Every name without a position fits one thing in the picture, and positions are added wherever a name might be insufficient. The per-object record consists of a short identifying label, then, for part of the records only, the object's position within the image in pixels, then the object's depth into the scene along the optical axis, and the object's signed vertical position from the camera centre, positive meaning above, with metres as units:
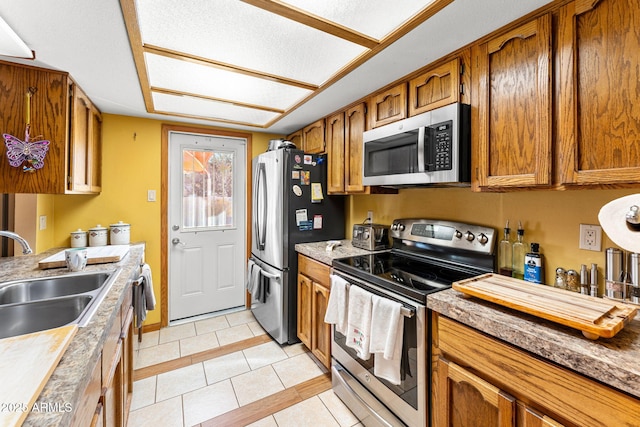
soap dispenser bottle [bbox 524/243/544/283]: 1.36 -0.26
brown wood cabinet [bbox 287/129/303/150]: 3.11 +0.87
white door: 2.89 -0.10
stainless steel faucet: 1.34 -0.12
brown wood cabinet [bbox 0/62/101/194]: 1.58 +0.55
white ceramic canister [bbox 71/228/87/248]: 2.32 -0.20
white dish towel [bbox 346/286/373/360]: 1.47 -0.59
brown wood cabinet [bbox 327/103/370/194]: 2.18 +0.53
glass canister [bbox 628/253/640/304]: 1.10 -0.26
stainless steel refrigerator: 2.40 -0.07
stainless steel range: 1.27 -0.37
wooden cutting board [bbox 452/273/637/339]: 0.84 -0.33
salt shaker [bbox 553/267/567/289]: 1.29 -0.30
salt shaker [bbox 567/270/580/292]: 1.26 -0.31
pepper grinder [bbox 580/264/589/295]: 1.23 -0.30
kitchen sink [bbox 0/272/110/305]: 1.36 -0.37
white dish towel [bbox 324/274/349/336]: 1.67 -0.55
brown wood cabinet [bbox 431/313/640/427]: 0.76 -0.56
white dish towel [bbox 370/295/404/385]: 1.31 -0.60
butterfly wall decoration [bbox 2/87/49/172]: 1.52 +0.37
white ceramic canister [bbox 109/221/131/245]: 2.44 -0.17
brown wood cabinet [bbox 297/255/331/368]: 2.02 -0.72
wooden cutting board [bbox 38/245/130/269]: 1.64 -0.27
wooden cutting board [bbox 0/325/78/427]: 0.55 -0.37
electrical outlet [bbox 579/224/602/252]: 1.22 -0.11
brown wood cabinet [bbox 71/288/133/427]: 0.82 -0.62
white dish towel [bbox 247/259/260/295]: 2.67 -0.61
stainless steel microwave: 1.41 +0.36
